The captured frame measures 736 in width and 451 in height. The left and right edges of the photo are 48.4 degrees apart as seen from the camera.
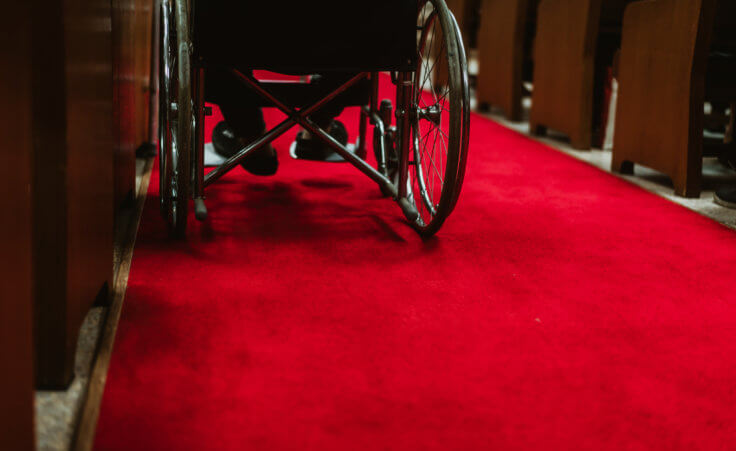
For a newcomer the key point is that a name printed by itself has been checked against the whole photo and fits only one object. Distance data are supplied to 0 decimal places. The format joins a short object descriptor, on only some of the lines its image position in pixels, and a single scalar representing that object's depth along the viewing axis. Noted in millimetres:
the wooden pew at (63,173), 894
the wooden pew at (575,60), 3197
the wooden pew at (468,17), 5055
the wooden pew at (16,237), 736
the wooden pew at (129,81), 1693
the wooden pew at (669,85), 2387
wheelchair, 1605
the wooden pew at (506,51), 4055
